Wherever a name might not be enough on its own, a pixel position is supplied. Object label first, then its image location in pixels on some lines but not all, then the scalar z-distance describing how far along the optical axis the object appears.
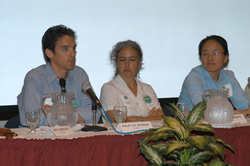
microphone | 3.39
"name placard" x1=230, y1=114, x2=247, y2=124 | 3.65
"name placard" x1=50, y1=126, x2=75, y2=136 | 3.34
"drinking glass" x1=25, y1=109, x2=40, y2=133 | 3.41
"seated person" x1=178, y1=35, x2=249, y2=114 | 4.29
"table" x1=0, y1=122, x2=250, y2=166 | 2.92
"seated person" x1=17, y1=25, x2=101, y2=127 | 3.89
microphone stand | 3.46
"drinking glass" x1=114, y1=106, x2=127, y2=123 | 3.56
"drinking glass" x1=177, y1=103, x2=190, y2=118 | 3.60
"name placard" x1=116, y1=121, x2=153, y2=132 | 3.41
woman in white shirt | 4.07
